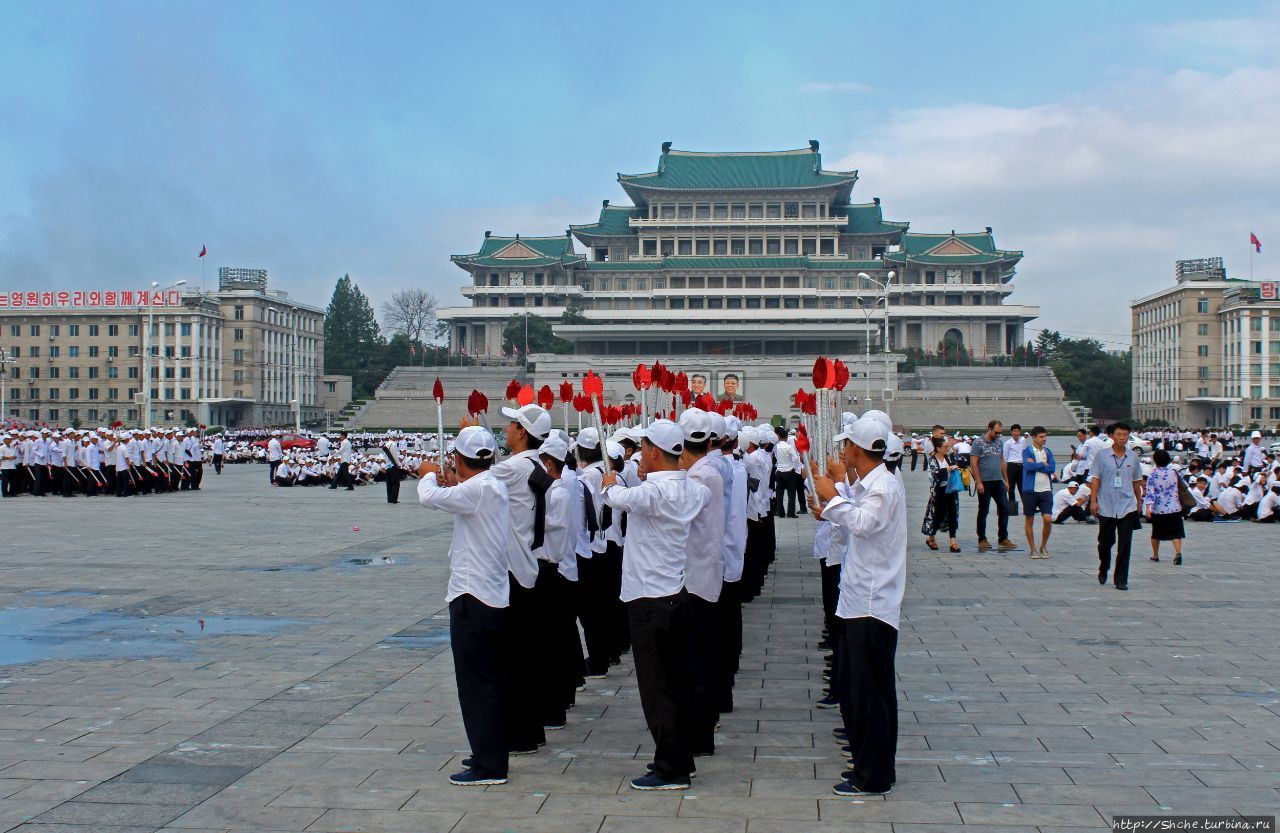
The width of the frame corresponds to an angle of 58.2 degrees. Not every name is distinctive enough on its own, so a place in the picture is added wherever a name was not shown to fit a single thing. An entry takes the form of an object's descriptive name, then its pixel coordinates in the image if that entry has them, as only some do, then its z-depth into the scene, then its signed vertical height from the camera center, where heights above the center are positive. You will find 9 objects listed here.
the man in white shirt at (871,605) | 4.54 -0.72
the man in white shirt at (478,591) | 4.73 -0.68
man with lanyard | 10.19 -0.66
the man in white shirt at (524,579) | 5.21 -0.69
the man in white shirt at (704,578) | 5.05 -0.68
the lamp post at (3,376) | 61.29 +3.36
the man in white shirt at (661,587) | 4.71 -0.66
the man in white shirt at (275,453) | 29.92 -0.55
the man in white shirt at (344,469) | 27.95 -0.92
